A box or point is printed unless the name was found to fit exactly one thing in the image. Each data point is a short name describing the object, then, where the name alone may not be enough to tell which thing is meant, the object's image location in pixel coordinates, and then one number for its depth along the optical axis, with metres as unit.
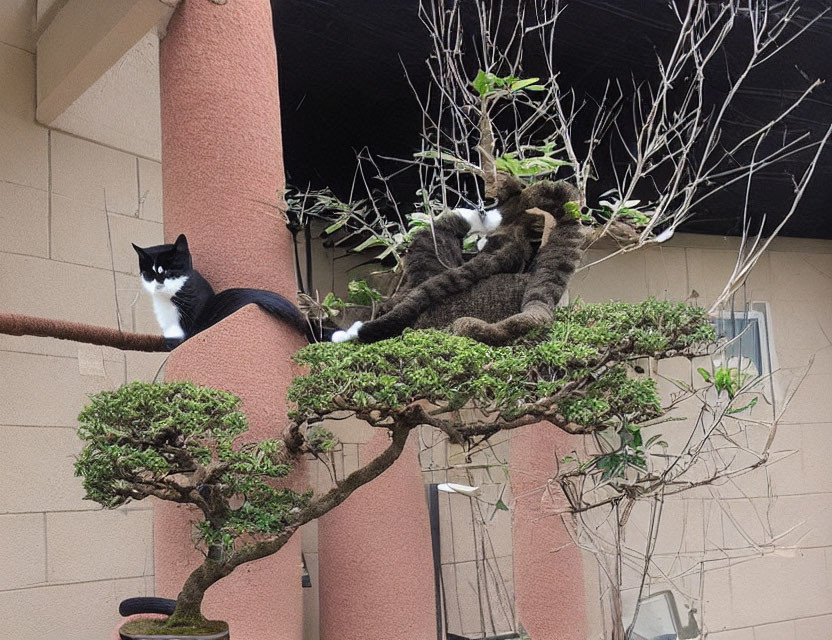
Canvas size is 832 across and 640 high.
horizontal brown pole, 1.40
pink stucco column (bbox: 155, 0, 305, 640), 1.37
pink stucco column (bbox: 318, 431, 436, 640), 1.87
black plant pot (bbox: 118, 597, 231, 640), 1.25
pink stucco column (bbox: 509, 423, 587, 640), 2.09
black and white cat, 1.38
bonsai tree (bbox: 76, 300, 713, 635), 1.08
